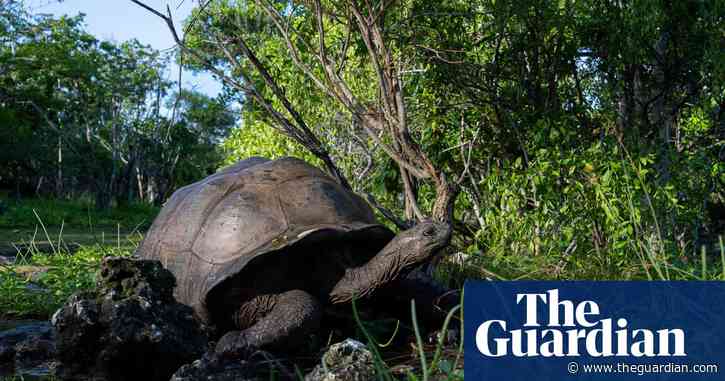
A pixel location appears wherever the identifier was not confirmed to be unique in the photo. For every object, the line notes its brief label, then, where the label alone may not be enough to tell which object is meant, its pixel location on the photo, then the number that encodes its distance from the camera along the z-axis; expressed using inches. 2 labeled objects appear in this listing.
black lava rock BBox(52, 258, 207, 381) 115.0
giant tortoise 126.0
